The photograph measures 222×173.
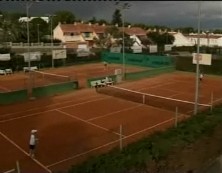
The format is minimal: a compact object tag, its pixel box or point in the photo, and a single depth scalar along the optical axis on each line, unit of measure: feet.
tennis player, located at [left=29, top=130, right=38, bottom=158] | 50.03
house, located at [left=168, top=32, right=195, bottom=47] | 302.53
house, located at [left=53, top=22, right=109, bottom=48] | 262.06
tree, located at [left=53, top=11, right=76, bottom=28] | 347.15
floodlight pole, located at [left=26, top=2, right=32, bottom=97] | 92.28
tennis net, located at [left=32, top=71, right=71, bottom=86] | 126.13
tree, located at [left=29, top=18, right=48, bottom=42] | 266.36
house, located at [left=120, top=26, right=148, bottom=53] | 276.74
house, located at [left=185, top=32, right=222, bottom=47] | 308.40
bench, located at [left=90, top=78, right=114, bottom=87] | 110.73
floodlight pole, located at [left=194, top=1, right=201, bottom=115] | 65.51
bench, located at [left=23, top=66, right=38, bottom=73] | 150.89
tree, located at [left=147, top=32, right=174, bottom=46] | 284.82
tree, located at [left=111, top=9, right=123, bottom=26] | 377.50
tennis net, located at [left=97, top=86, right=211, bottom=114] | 81.10
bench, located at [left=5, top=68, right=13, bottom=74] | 148.41
